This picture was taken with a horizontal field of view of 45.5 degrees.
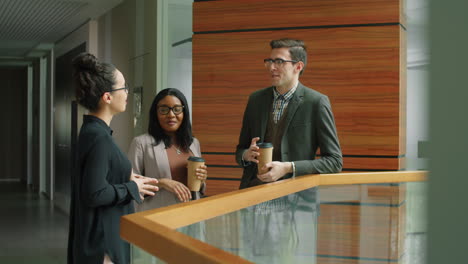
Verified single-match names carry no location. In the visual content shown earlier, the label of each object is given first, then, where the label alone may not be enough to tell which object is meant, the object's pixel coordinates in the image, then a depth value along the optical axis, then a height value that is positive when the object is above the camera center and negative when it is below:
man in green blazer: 3.34 +0.06
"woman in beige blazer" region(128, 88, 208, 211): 3.45 -0.12
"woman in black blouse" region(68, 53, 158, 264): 2.62 -0.25
